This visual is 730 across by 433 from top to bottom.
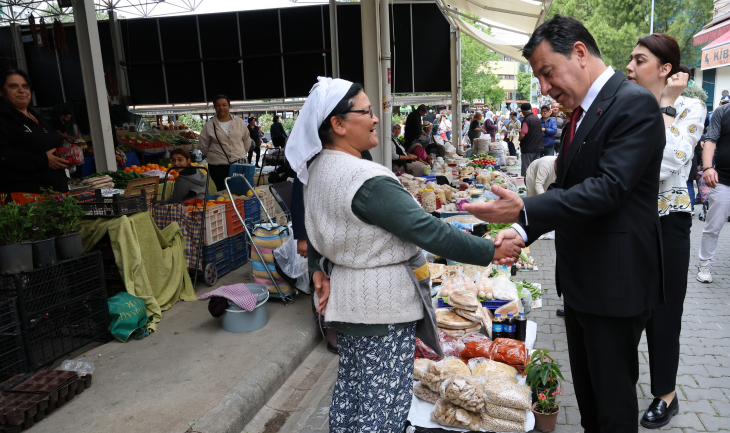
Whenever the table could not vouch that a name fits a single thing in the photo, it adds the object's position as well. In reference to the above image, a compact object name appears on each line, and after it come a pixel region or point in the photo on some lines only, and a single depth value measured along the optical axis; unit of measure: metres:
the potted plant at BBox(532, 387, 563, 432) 3.07
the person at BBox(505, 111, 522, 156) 21.70
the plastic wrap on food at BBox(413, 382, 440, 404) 3.34
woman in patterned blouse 2.96
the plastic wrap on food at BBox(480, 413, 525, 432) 3.03
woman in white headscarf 1.99
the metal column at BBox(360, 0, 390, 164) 8.04
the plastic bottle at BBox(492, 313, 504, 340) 4.05
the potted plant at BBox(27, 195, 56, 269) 3.68
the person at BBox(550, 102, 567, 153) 14.35
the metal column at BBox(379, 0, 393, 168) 8.23
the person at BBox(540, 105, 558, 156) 14.36
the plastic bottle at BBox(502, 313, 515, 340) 4.04
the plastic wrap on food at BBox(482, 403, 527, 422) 3.03
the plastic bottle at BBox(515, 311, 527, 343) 4.08
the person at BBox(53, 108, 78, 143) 12.90
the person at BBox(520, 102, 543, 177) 12.34
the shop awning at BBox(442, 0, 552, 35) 10.91
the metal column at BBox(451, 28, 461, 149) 17.84
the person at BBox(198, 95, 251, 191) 7.39
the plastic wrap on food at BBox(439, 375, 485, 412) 3.04
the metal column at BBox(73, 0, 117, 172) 8.03
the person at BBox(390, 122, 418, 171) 10.84
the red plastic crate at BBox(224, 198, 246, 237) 6.21
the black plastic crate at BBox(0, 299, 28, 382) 3.43
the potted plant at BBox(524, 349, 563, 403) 3.20
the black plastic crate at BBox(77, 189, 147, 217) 4.56
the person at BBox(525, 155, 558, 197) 6.67
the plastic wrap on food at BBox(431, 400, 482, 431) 3.07
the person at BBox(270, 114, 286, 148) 15.59
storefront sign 18.09
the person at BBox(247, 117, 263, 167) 19.64
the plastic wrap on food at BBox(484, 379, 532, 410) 3.03
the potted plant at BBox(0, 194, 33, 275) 3.47
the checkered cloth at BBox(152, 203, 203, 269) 5.65
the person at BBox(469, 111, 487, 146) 20.57
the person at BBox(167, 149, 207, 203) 5.98
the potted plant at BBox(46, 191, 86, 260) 3.88
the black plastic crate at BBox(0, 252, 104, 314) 3.53
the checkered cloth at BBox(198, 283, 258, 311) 4.41
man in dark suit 1.91
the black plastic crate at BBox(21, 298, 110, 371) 3.65
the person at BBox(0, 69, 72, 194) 4.23
